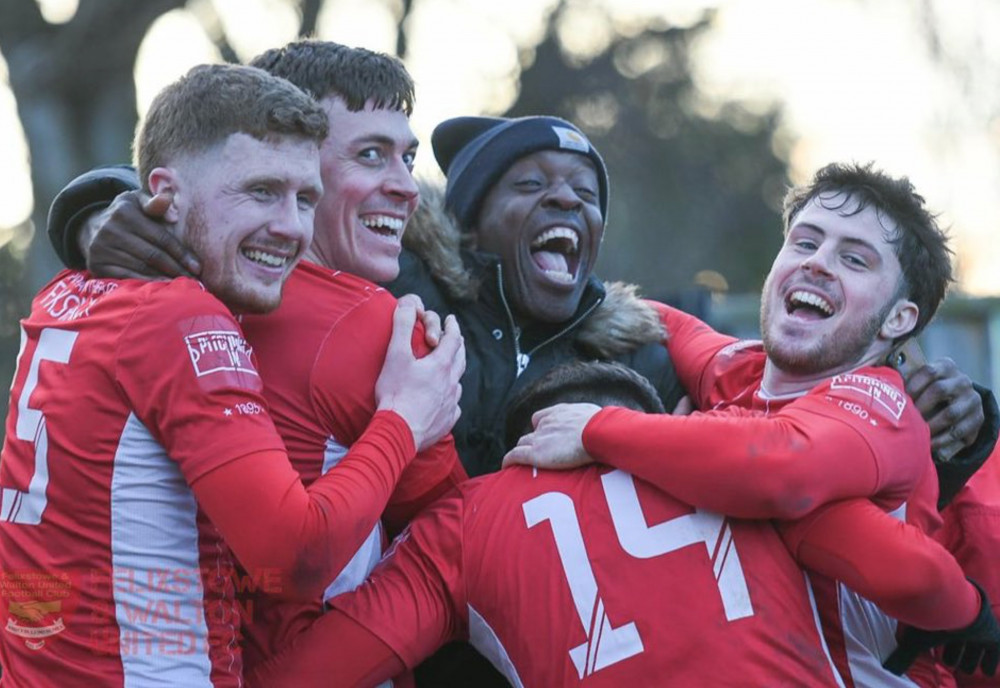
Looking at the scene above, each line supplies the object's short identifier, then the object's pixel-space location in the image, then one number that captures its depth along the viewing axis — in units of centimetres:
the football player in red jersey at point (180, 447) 593
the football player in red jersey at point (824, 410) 638
